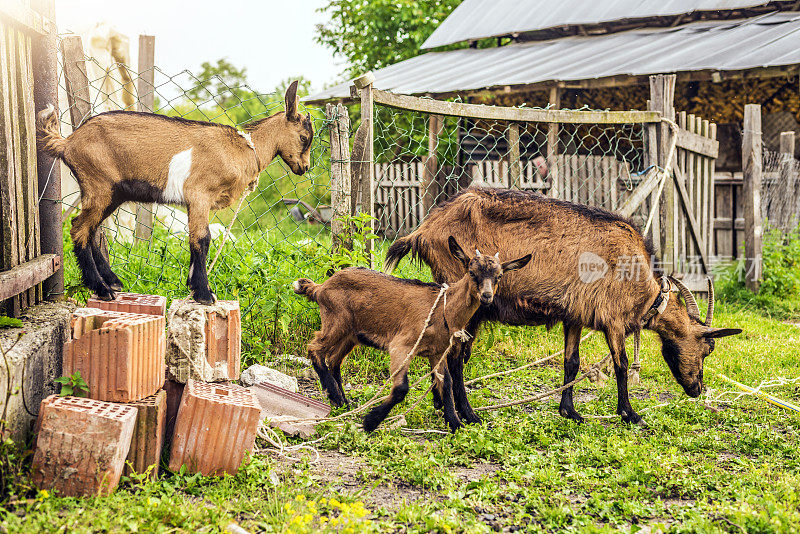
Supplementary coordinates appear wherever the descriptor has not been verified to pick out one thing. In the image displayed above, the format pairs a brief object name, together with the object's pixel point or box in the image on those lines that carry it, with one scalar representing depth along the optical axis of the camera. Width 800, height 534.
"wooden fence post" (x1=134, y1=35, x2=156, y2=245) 7.18
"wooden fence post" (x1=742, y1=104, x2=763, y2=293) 9.79
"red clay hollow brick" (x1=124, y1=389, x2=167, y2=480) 3.46
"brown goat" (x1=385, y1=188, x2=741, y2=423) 5.10
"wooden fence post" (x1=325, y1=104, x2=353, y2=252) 5.85
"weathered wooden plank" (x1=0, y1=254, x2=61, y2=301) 3.60
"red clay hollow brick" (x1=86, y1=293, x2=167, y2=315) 4.13
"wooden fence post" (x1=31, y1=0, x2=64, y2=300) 4.30
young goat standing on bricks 3.90
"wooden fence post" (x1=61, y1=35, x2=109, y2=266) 4.95
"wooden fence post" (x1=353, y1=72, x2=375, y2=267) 5.81
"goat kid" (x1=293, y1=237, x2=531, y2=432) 4.36
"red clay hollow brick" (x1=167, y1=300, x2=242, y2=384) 4.07
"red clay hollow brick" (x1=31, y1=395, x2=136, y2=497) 3.16
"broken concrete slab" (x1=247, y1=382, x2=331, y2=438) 4.33
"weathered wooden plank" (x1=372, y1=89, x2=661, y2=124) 5.95
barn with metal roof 10.97
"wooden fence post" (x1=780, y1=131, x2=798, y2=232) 10.53
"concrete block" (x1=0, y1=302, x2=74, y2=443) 3.33
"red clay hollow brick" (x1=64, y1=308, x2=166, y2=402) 3.46
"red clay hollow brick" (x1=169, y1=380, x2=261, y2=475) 3.58
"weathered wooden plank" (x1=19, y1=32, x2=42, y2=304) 4.11
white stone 4.98
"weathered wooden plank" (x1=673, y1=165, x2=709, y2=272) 7.90
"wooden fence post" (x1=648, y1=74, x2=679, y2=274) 7.67
